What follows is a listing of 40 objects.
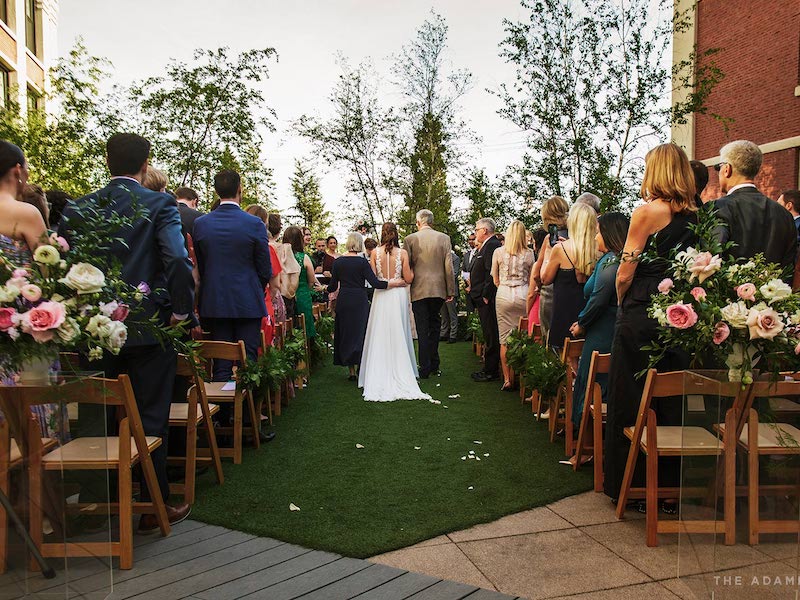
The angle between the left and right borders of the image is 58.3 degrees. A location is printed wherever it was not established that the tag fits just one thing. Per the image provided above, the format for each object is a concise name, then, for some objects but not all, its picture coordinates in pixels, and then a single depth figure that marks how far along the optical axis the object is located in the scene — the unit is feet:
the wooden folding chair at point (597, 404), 16.63
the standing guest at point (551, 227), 23.91
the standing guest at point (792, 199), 23.47
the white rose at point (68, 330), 9.33
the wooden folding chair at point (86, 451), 9.03
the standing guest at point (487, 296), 33.09
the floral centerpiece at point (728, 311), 9.48
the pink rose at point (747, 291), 9.76
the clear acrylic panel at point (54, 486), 8.82
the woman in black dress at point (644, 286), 14.03
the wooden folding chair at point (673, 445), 9.25
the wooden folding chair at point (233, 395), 17.44
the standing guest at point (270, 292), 25.27
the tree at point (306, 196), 98.22
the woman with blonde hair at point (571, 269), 20.61
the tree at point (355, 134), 72.28
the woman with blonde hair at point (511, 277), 28.78
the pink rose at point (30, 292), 9.09
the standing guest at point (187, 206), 22.33
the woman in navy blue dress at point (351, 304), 32.60
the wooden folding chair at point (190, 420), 16.02
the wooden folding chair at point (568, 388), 19.35
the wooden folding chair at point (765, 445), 8.59
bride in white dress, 29.48
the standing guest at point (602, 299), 17.34
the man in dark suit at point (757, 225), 15.26
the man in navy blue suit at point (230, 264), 20.65
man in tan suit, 33.73
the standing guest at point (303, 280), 31.71
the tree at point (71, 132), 44.86
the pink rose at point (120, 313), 10.45
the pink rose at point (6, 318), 8.84
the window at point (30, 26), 75.89
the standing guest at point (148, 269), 14.17
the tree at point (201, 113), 47.16
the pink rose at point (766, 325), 9.36
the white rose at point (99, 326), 9.75
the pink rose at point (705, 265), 10.34
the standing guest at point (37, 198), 16.83
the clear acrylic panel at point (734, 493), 8.63
